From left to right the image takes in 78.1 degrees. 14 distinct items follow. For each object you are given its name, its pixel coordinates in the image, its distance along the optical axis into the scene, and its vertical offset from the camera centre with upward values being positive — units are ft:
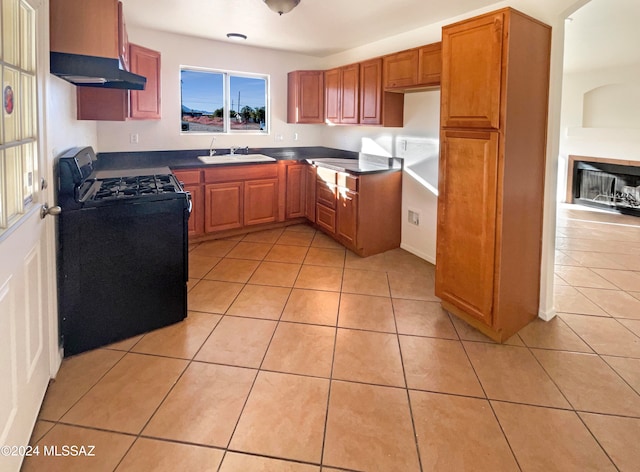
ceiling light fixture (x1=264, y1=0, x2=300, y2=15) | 9.18 +4.38
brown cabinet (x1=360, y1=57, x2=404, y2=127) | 13.02 +3.11
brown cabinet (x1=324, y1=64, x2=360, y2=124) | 14.24 +3.73
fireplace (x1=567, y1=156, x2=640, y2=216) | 20.13 +0.68
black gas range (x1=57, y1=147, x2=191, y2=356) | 7.23 -1.32
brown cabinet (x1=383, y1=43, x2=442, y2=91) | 10.75 +3.64
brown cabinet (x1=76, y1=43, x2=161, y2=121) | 9.83 +2.49
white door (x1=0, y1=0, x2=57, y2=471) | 4.56 -0.72
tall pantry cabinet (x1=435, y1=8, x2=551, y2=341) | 7.45 +0.63
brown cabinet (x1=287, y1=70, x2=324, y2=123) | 16.39 +4.03
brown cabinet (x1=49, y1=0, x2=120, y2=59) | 6.77 +2.84
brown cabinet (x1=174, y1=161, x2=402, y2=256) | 13.44 -0.33
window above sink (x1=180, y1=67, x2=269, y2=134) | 15.44 +3.65
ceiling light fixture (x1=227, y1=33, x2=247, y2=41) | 14.03 +5.56
